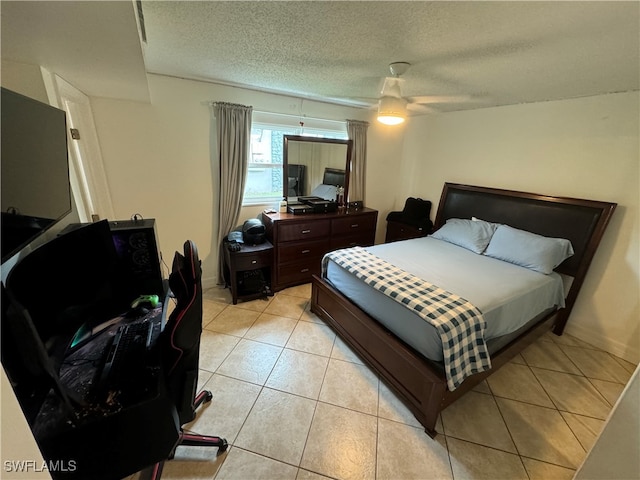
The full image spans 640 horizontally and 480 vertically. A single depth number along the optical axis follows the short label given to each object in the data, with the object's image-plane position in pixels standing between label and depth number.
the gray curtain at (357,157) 3.38
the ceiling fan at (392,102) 1.92
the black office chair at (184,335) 0.98
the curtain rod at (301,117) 2.88
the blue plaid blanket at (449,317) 1.45
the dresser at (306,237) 2.82
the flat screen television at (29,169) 0.80
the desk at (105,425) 0.89
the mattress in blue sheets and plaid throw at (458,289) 1.66
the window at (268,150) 2.95
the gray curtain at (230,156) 2.57
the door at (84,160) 1.68
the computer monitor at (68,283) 0.91
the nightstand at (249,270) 2.61
